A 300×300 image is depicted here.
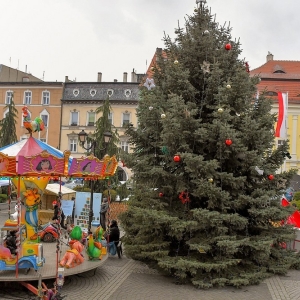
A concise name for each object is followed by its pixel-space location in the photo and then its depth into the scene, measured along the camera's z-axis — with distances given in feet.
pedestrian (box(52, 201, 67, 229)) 62.90
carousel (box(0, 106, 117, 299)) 31.55
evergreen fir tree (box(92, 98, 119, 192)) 82.53
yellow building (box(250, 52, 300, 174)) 120.37
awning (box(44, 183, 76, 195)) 74.23
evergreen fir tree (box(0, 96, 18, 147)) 108.88
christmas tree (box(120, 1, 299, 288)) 36.29
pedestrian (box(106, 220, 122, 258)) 46.60
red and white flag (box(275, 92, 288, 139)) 74.49
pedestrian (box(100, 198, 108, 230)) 59.18
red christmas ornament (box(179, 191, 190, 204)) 39.11
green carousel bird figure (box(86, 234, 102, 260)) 39.37
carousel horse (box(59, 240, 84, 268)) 36.17
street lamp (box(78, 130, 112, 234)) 48.73
